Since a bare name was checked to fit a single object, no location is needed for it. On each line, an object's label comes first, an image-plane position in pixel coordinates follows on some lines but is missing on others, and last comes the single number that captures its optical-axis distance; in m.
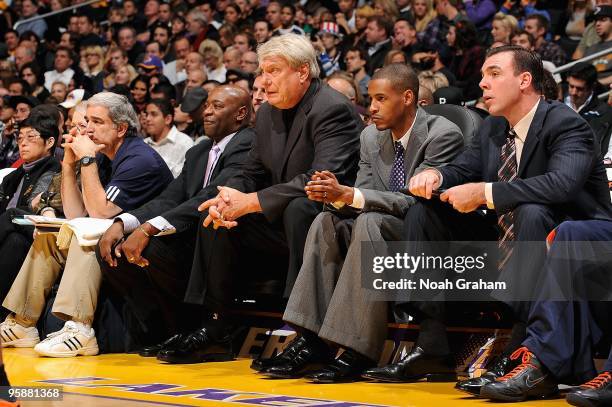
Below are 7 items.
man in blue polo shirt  11.63
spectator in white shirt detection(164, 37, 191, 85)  24.66
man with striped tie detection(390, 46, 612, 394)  8.20
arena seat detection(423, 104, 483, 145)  10.13
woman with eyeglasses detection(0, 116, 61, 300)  12.57
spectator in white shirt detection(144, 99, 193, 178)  16.12
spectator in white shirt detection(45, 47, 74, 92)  26.13
